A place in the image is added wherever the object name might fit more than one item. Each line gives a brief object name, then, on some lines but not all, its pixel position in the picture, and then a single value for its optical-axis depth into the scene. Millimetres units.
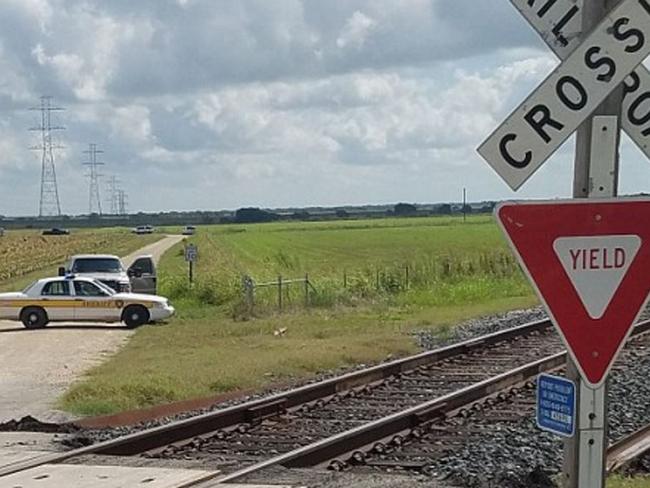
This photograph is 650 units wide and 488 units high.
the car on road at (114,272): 33469
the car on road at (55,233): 157625
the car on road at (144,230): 167625
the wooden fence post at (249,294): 29962
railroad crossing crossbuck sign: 4074
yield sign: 4148
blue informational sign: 4258
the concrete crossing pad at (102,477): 9328
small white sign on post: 40125
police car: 29109
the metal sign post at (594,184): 4223
